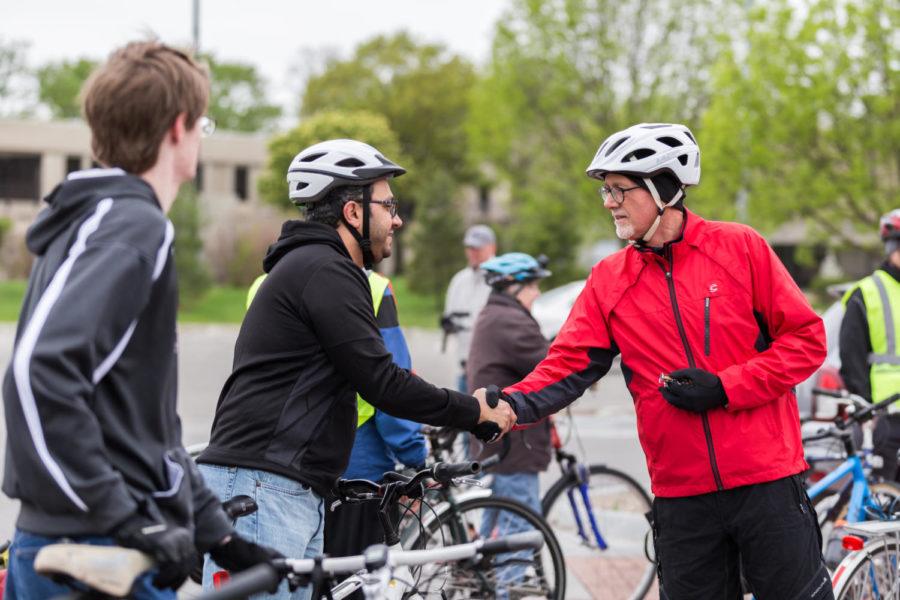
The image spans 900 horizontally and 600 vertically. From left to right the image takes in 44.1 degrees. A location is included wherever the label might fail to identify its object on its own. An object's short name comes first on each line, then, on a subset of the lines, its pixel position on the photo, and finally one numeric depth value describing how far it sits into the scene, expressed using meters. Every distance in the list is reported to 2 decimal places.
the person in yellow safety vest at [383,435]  4.40
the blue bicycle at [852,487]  5.13
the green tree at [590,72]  30.47
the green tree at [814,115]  18.59
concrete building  55.94
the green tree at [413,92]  52.38
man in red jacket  3.46
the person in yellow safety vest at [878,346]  5.59
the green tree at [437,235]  31.06
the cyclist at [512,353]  5.89
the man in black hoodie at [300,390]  3.29
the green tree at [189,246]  27.91
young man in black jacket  2.19
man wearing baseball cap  9.30
